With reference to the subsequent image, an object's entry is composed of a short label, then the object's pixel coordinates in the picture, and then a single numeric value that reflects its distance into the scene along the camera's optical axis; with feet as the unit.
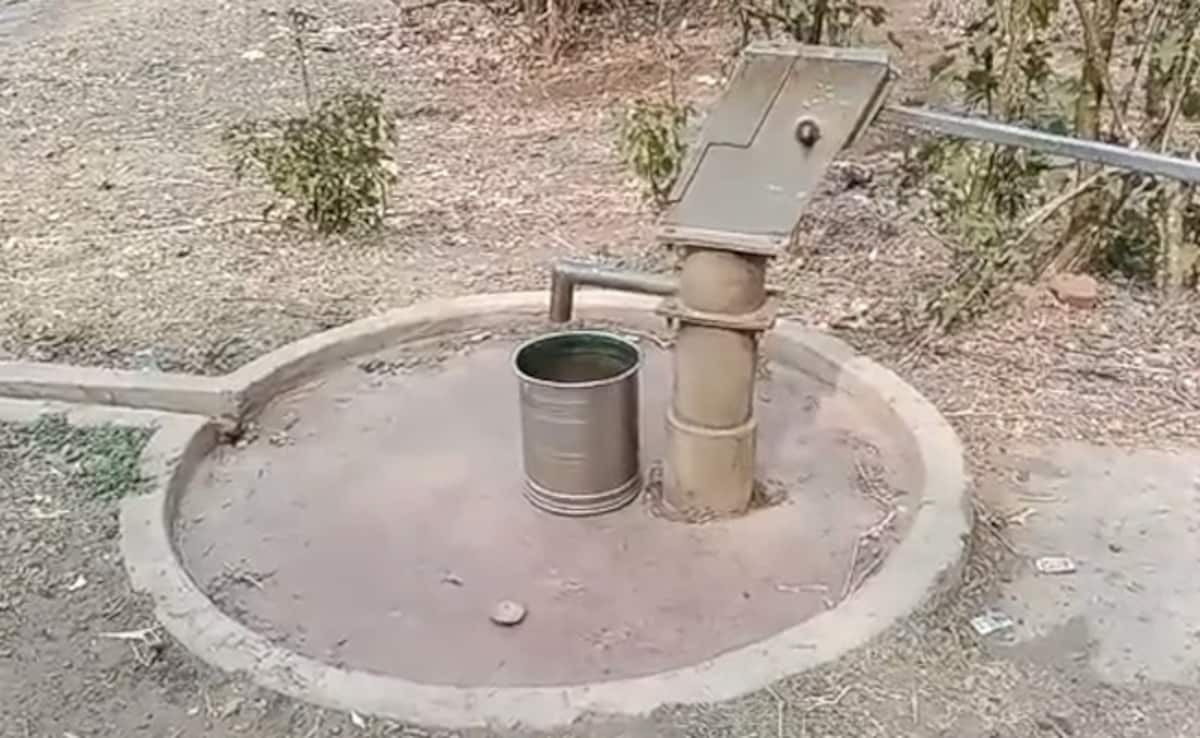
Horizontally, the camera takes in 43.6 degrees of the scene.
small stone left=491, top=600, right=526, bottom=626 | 8.91
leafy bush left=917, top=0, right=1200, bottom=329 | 12.43
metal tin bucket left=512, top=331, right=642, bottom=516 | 9.54
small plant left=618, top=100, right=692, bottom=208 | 14.35
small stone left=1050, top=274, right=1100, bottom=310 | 12.68
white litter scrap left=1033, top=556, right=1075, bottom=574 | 9.40
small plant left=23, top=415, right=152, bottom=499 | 10.09
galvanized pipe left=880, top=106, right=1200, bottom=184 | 7.86
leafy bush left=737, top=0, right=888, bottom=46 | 14.37
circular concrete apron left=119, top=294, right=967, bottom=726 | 8.27
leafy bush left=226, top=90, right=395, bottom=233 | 14.23
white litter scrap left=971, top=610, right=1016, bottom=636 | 8.73
